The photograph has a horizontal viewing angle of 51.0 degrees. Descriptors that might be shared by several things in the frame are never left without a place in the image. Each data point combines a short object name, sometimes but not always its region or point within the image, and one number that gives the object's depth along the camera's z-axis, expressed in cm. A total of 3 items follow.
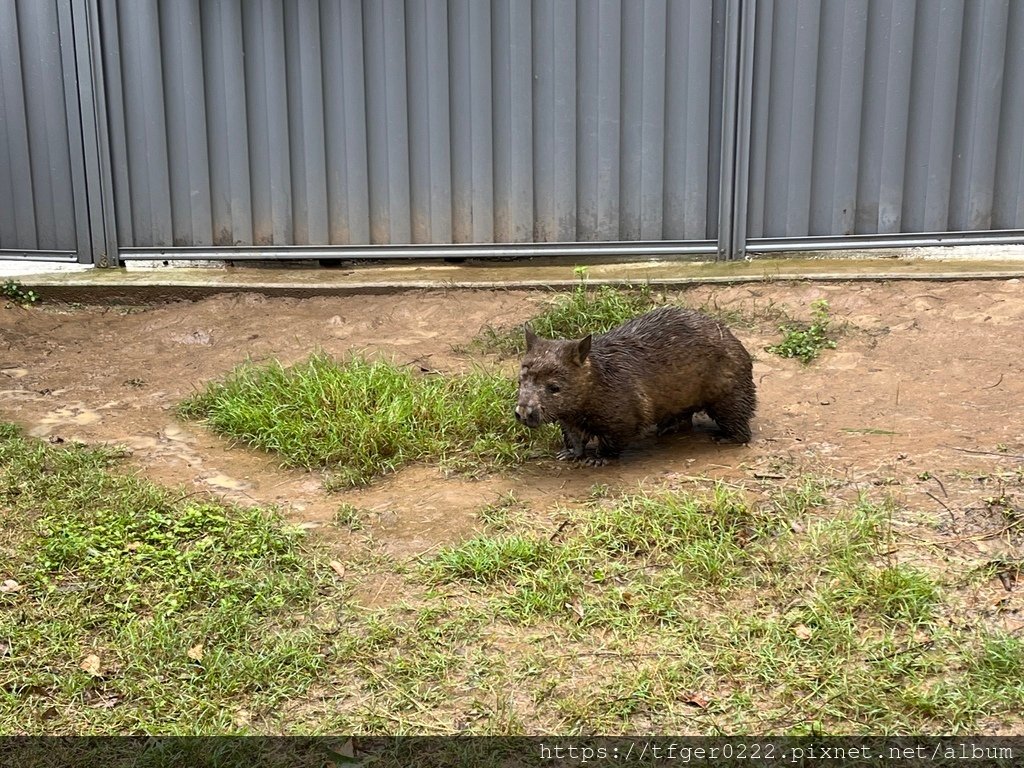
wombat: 525
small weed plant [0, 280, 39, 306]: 839
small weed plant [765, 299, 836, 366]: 676
